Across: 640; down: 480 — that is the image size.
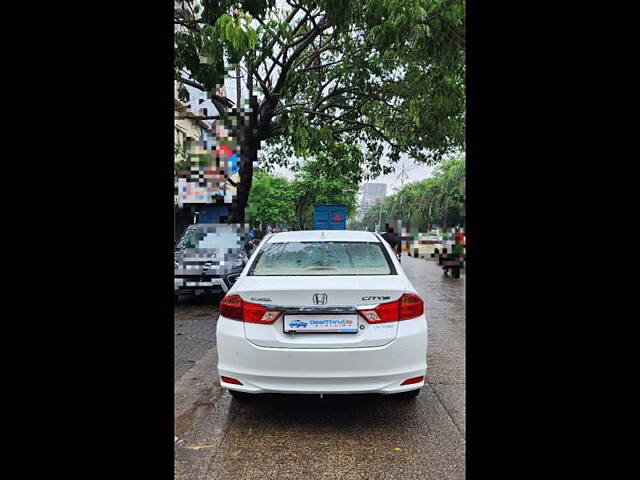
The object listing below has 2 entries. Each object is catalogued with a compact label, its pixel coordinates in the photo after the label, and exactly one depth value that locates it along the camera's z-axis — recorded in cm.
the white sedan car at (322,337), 328
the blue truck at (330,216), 2744
